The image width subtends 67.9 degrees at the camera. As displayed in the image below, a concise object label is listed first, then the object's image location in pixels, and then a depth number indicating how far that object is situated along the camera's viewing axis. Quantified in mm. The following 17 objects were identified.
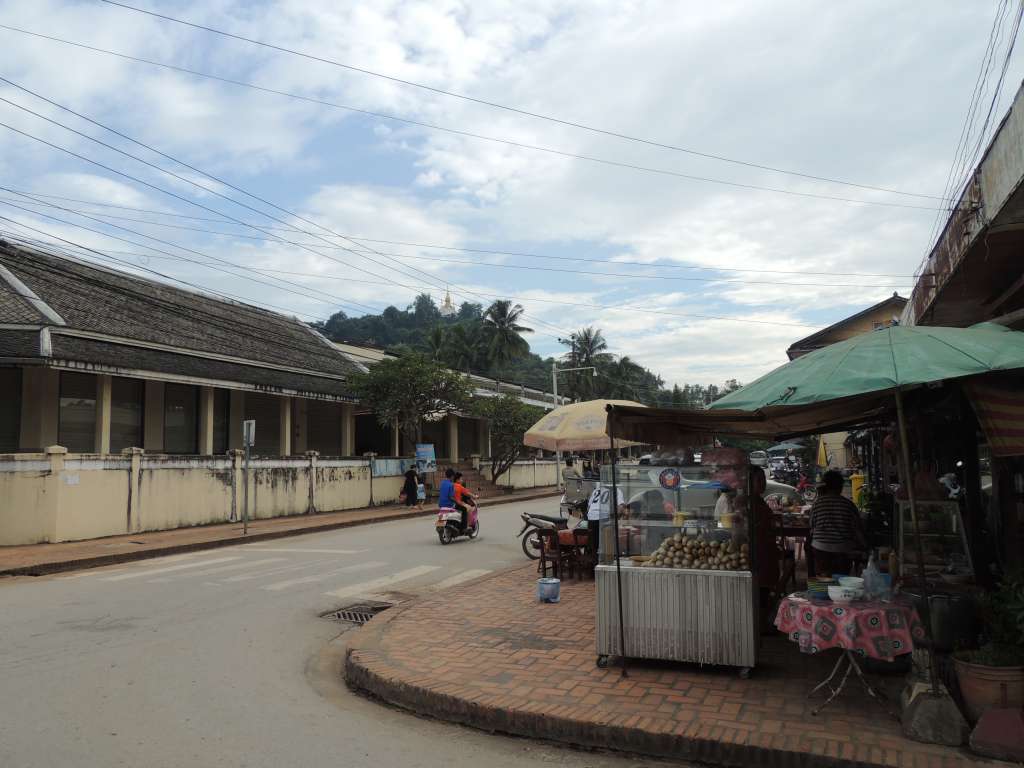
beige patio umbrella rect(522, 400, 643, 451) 12484
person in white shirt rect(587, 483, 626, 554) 11227
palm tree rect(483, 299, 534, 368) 65625
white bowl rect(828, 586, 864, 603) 5422
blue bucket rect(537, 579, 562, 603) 9289
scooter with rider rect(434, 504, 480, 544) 16281
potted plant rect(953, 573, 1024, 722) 4637
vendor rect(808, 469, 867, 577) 8594
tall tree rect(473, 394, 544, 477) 33219
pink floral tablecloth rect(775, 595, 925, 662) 5242
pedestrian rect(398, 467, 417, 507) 27094
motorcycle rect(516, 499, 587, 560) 11969
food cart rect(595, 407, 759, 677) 5965
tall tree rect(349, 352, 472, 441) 26750
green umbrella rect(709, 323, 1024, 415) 4898
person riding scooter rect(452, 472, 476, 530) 16719
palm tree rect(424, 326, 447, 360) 61862
